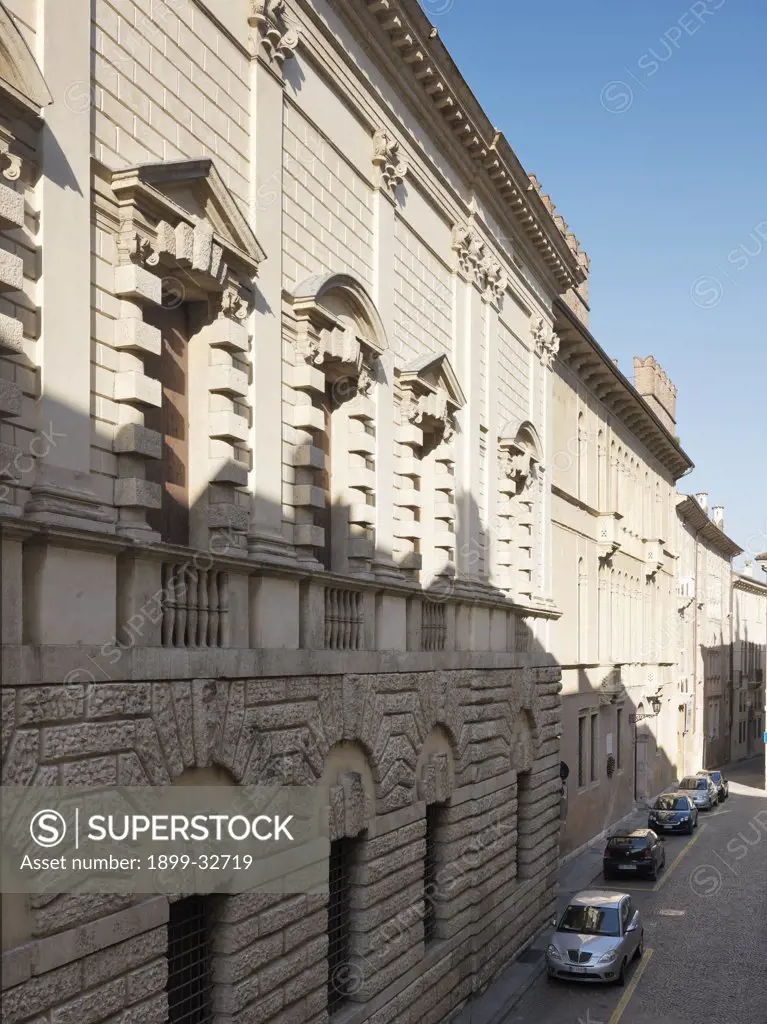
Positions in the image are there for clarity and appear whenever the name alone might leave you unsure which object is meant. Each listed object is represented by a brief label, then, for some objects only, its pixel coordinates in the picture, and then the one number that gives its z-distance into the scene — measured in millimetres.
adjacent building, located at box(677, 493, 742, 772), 58688
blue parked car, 39156
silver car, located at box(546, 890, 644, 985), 21297
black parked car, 30719
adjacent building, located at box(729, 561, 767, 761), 80562
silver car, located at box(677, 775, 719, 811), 45719
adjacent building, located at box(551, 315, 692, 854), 33281
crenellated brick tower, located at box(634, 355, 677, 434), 53531
